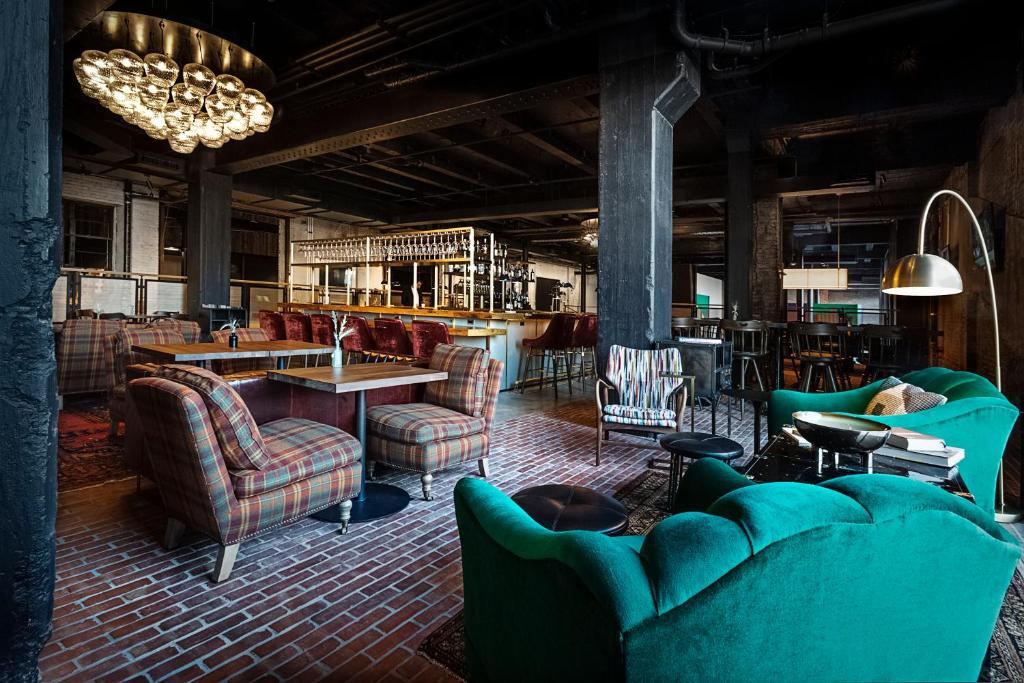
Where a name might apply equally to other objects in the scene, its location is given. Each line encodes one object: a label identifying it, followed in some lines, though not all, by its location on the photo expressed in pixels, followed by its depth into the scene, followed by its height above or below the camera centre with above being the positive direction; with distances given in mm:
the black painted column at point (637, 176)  5070 +1724
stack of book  2045 -444
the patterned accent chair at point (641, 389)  4336 -449
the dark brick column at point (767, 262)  9180 +1446
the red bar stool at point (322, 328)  7626 +151
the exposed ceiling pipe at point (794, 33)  4309 +2842
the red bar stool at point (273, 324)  8133 +229
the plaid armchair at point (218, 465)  2340 -637
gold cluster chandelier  4387 +2281
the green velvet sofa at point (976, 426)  2477 -406
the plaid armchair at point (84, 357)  6109 -244
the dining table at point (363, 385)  3121 -288
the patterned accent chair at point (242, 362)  5371 -285
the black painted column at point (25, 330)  1336 +17
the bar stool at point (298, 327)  7875 +177
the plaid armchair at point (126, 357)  4166 -188
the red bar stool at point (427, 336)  6696 +44
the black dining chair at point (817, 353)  6895 -162
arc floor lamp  2680 +357
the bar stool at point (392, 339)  7234 -1
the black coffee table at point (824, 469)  1943 -525
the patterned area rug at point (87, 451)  3725 -970
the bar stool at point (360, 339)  7730 -4
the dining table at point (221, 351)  4031 -112
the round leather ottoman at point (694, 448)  2906 -629
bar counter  7496 +187
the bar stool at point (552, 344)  7863 -60
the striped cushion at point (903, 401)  2764 -328
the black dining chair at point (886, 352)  6551 -129
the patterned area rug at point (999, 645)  1830 -1178
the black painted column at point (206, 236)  8922 +1823
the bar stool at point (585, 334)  8234 +108
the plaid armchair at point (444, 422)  3488 -594
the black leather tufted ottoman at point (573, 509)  1958 -701
